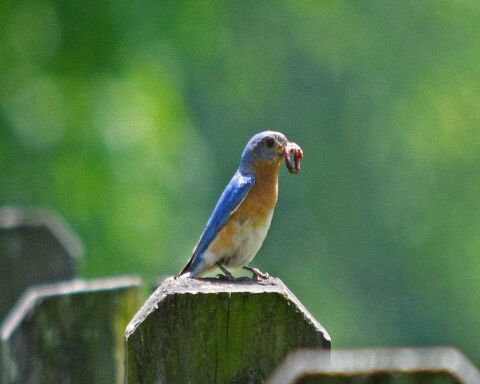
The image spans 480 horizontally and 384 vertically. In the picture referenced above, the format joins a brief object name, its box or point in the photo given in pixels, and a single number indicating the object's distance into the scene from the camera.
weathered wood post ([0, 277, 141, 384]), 8.68
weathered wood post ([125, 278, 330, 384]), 6.24
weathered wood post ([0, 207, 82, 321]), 11.82
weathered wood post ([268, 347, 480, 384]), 4.71
